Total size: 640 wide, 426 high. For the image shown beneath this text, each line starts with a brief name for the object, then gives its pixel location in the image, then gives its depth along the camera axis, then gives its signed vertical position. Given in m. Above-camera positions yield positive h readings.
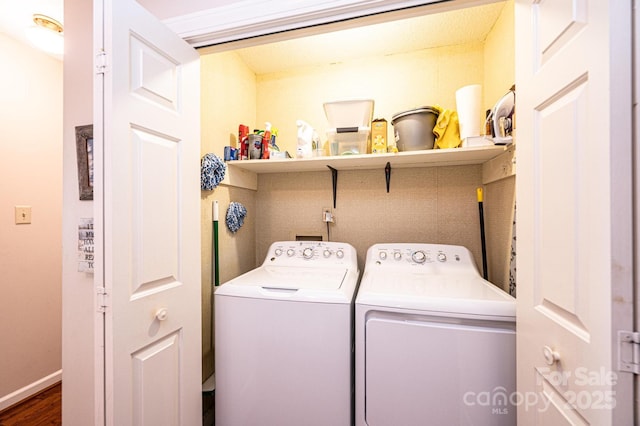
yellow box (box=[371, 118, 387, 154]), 1.77 +0.50
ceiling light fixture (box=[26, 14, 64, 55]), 1.74 +1.16
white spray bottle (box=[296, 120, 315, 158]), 1.82 +0.47
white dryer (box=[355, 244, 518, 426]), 1.13 -0.62
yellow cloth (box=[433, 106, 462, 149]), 1.63 +0.49
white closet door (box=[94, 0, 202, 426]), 0.87 -0.02
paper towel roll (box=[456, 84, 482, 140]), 1.56 +0.58
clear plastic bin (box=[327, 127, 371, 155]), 1.79 +0.47
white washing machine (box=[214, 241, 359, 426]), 1.28 -0.68
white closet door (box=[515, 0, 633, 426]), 0.57 +0.01
